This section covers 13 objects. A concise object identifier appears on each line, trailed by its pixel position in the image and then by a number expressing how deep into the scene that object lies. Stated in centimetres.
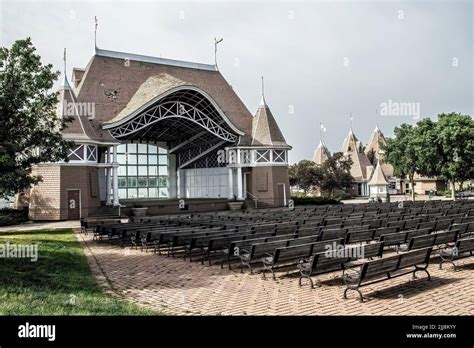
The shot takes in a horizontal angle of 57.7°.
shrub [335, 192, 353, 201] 5671
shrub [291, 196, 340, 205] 4491
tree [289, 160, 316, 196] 4994
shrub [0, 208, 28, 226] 2816
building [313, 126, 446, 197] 6631
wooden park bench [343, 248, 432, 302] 769
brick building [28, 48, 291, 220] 3066
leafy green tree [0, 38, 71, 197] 1389
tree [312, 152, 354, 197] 4906
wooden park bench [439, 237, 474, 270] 1016
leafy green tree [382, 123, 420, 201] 4006
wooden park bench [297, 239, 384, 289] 889
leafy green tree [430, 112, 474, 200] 3600
